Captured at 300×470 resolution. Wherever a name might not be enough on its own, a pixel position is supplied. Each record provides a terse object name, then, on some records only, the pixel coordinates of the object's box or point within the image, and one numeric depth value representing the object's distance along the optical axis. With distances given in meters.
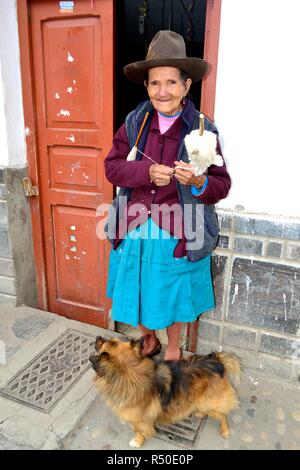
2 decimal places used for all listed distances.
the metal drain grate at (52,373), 2.54
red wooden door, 2.80
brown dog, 1.97
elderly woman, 2.10
